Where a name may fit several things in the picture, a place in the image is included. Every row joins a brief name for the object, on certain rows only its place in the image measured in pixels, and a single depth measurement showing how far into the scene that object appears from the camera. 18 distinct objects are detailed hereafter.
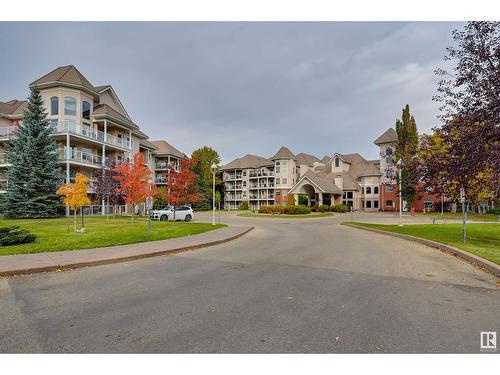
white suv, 29.66
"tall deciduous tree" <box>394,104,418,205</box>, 47.47
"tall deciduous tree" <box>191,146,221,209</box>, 63.41
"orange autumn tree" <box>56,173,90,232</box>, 16.81
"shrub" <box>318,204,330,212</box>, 46.97
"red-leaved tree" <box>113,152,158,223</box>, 24.97
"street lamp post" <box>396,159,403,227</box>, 20.15
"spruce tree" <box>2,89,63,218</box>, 27.77
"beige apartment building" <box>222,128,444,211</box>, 54.05
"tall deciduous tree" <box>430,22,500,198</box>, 10.23
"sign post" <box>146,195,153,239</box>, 13.09
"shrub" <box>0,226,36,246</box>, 11.11
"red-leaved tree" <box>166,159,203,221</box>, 25.06
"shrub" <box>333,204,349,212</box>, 49.66
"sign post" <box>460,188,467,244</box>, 12.55
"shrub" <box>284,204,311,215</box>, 39.61
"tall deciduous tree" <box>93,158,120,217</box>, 29.98
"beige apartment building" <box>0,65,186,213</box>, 33.09
